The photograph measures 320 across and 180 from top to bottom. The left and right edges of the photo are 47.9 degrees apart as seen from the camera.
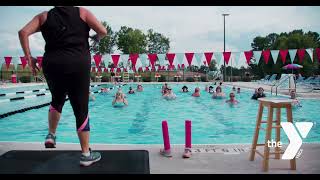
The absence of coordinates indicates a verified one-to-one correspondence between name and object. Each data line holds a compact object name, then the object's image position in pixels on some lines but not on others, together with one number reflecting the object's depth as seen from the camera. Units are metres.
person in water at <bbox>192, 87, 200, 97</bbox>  17.91
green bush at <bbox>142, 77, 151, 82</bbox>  31.50
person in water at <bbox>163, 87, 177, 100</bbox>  16.58
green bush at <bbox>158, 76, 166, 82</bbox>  30.75
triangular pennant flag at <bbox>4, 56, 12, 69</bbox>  14.60
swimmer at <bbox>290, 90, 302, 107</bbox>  13.48
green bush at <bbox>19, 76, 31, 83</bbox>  28.28
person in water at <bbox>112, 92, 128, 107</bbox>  14.05
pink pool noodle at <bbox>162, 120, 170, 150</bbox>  4.36
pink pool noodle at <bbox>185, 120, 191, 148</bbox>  4.39
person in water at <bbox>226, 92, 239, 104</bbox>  14.36
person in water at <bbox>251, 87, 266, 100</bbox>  14.50
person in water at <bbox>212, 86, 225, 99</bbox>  16.91
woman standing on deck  3.29
